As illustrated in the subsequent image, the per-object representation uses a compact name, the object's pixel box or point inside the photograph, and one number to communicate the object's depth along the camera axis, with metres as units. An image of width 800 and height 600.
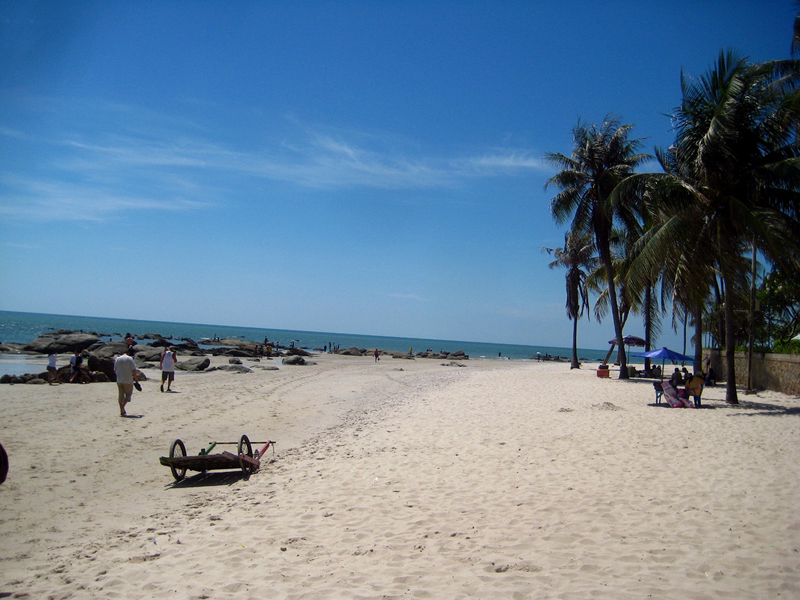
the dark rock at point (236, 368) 27.29
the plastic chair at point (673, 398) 14.07
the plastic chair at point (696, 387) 14.23
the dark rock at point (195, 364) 27.80
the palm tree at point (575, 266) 35.22
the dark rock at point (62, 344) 36.12
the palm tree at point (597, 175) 24.17
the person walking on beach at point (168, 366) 17.05
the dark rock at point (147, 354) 32.00
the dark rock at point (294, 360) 37.24
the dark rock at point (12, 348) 35.22
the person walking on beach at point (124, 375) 12.09
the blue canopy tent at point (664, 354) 21.09
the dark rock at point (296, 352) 50.82
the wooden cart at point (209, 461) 7.12
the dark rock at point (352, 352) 58.57
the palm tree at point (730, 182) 13.33
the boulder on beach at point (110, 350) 31.35
